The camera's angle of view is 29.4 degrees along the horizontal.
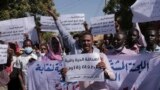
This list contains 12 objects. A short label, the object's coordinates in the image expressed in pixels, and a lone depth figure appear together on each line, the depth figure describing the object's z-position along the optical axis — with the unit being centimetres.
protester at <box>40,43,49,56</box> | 725
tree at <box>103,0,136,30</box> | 1780
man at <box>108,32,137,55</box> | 464
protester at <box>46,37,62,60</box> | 495
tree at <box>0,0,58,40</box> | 1600
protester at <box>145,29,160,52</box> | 476
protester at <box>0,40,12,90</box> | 544
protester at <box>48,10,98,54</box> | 461
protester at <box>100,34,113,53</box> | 595
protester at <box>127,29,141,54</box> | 497
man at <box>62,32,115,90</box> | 405
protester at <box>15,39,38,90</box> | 615
